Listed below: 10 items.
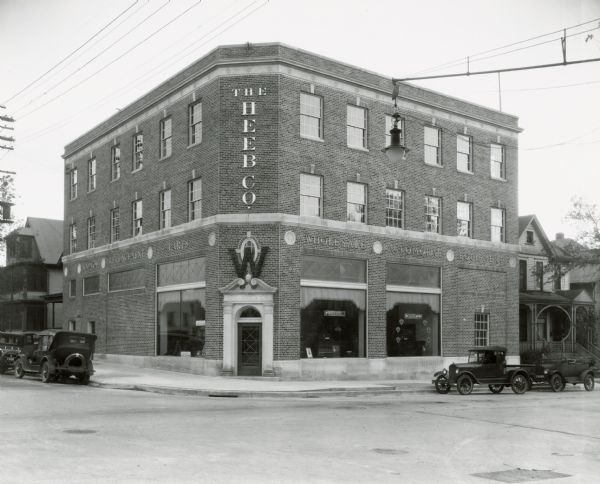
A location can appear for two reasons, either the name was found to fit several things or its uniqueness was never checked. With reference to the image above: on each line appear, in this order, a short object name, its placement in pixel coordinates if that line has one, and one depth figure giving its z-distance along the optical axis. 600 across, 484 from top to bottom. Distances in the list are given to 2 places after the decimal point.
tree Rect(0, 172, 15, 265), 48.31
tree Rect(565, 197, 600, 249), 40.78
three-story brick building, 28.33
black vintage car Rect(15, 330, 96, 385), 25.98
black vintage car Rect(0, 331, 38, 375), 29.14
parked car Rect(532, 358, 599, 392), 27.39
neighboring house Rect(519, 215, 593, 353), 42.75
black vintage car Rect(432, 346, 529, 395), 24.84
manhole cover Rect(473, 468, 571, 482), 9.65
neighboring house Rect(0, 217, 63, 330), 55.16
